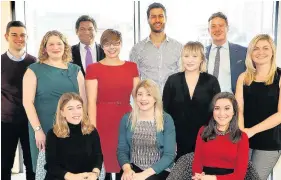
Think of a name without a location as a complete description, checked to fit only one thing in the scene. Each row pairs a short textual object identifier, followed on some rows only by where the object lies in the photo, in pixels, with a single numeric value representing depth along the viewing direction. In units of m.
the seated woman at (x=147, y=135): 2.58
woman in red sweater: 2.38
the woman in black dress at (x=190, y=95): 2.71
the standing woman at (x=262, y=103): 2.73
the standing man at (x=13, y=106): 3.16
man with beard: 3.16
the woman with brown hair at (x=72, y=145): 2.48
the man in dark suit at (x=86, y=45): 3.34
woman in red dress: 2.87
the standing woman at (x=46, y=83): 2.73
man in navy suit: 3.17
